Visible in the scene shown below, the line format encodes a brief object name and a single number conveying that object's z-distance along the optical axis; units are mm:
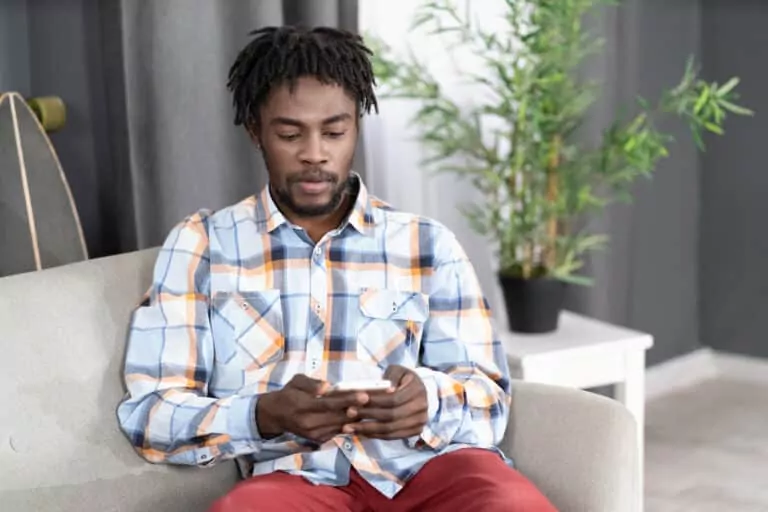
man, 1653
